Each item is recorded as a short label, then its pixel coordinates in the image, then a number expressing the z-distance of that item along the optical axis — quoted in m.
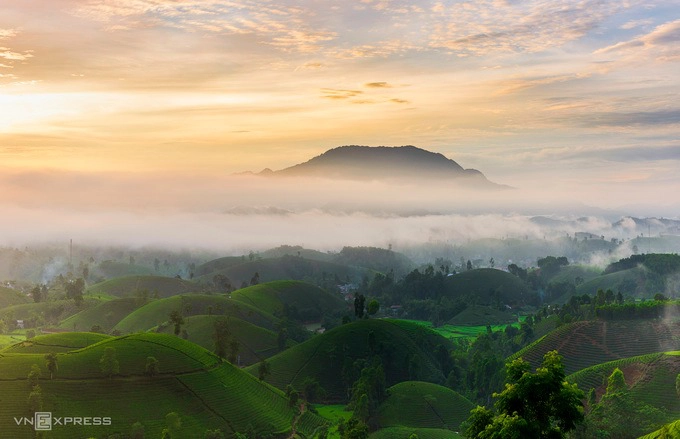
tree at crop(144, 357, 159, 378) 104.94
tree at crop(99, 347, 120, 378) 102.31
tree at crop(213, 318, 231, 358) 119.72
